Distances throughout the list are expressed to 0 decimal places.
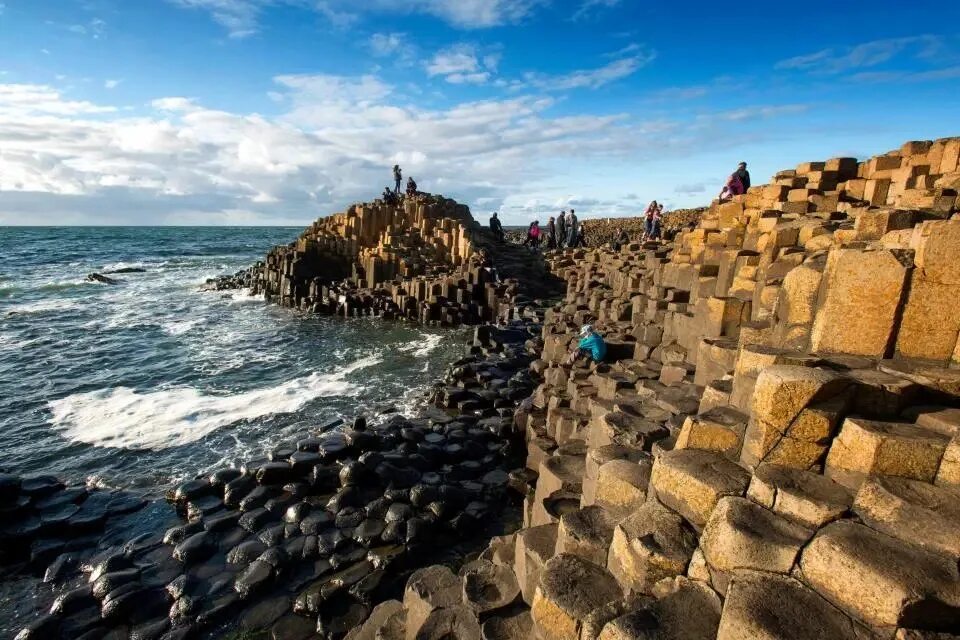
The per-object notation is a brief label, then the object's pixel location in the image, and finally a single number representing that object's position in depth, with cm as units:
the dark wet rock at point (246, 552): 639
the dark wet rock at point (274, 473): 801
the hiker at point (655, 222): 2331
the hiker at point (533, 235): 3478
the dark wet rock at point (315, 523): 684
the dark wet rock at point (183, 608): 555
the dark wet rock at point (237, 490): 766
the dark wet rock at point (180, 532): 683
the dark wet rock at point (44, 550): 665
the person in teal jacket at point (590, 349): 955
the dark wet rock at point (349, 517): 698
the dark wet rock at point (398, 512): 695
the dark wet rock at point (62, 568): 635
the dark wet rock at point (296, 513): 710
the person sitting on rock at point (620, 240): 2640
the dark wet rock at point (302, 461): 822
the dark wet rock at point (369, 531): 668
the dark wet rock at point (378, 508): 713
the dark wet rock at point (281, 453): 862
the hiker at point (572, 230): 3273
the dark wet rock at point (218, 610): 552
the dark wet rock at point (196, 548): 645
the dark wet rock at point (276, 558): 623
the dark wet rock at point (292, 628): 533
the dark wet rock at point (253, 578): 586
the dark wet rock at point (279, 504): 740
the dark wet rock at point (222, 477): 800
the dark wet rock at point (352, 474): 787
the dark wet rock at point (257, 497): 749
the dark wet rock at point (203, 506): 740
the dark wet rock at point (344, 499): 733
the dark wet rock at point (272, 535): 671
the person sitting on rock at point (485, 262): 2350
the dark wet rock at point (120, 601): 558
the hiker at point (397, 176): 3478
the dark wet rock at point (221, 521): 699
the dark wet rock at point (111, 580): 585
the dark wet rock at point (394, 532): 667
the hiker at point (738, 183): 1430
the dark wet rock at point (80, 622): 543
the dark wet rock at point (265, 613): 548
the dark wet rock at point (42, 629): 535
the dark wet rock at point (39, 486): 796
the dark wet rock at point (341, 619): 537
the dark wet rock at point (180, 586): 583
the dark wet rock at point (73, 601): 566
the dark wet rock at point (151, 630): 534
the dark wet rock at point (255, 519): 704
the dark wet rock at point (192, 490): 778
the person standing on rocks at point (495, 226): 3522
